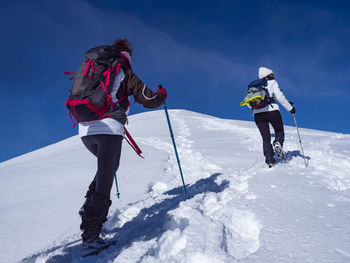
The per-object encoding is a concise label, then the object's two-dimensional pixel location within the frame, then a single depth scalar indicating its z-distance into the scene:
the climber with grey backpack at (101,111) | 1.88
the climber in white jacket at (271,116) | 4.59
